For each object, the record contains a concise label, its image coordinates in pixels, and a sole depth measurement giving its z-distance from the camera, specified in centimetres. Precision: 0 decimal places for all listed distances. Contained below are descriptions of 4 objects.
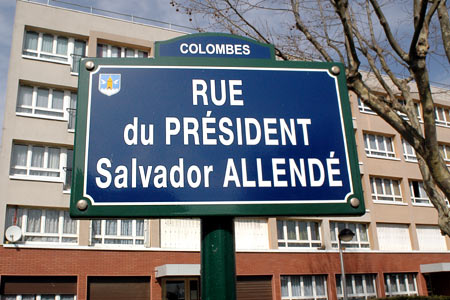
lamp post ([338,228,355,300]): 1427
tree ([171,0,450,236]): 614
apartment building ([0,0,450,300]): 1941
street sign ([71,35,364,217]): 195
